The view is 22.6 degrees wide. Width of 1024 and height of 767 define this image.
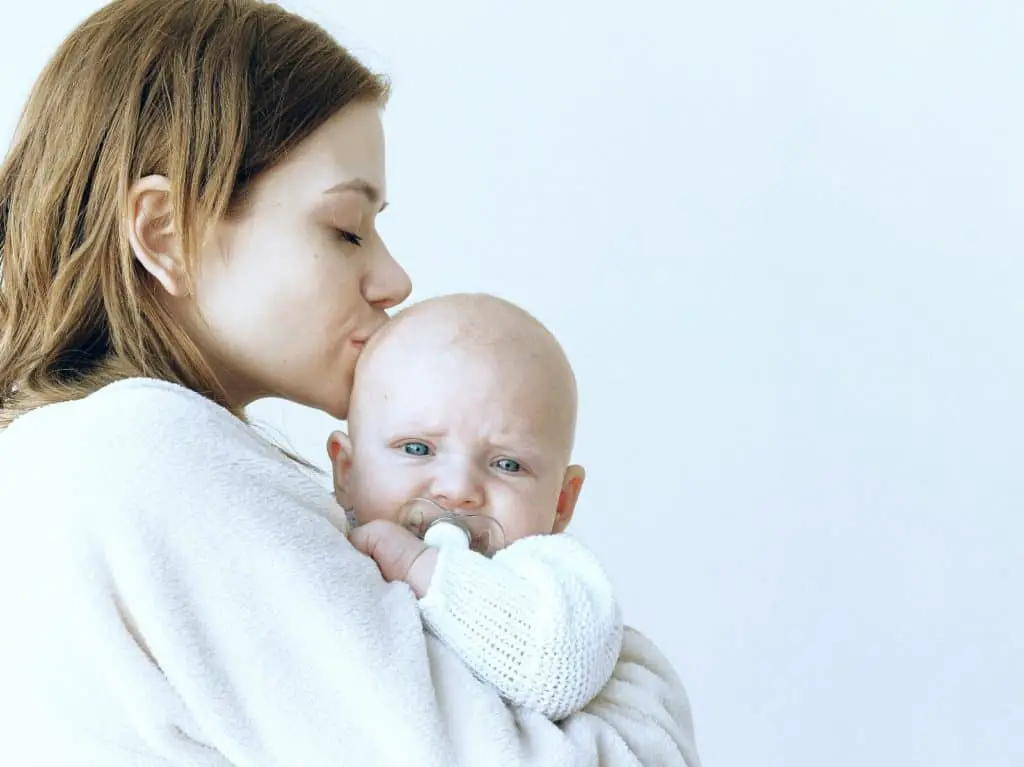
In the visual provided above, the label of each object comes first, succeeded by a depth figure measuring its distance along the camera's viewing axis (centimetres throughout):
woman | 108
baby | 110
